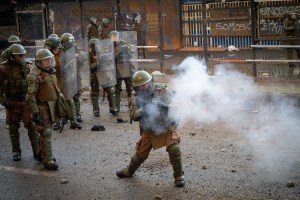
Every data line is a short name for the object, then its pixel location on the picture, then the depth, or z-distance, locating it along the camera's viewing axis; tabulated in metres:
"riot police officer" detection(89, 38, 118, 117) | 11.41
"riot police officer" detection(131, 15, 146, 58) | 18.38
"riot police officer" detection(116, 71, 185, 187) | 6.79
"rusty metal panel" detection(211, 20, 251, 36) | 17.06
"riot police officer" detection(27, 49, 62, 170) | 8.05
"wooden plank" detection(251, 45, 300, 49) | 13.49
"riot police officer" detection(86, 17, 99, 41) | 16.01
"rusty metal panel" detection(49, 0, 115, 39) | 19.14
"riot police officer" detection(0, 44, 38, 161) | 8.56
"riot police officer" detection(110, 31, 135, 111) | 11.92
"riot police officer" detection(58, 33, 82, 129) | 9.64
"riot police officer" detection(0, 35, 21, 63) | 8.79
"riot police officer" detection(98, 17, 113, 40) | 14.96
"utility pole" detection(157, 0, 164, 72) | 15.98
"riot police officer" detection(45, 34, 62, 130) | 9.76
